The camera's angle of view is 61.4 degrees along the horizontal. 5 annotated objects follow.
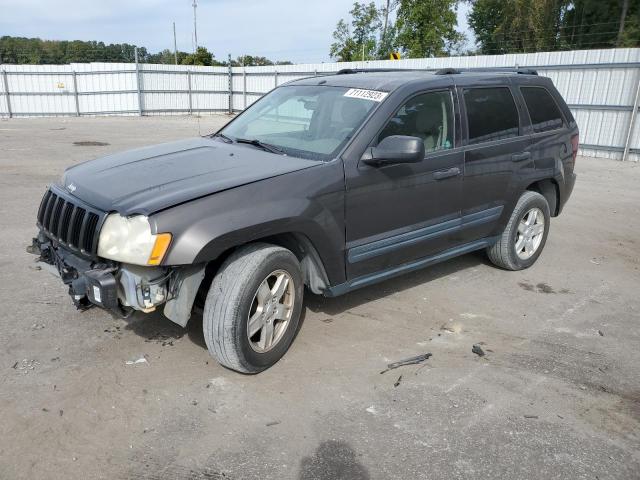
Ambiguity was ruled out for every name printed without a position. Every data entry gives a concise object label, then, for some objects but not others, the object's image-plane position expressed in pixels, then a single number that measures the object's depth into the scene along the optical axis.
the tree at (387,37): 38.44
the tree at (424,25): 35.97
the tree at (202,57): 44.22
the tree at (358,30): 40.15
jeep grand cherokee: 3.10
